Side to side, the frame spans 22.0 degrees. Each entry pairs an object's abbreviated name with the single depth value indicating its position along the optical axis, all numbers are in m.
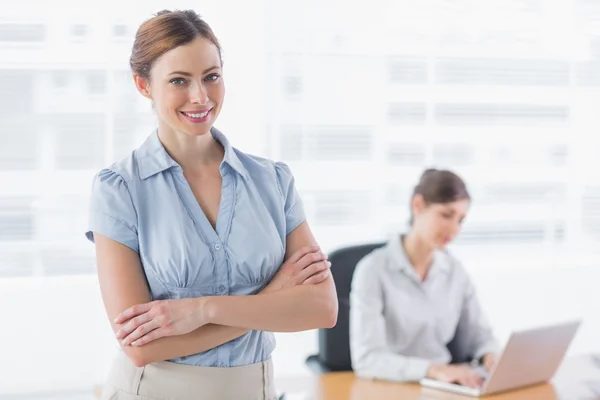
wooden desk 5.15
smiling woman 3.20
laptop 5.09
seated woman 6.02
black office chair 6.17
